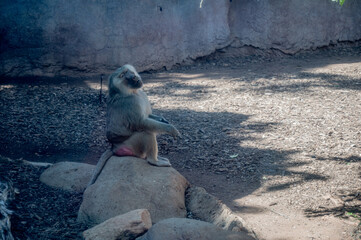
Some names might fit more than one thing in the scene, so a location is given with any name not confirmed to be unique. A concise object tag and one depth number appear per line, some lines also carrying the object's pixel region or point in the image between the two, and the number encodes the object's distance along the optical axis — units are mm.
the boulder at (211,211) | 3707
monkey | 4750
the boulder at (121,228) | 3398
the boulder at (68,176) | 4836
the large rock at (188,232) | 3139
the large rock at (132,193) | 4078
